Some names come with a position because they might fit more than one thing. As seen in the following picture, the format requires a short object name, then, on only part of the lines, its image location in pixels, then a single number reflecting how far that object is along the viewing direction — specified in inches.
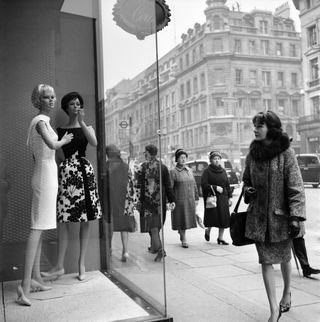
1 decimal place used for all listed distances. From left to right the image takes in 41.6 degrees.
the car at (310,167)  795.4
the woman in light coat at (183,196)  291.1
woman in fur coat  122.0
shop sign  127.5
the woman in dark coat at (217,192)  292.5
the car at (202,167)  757.9
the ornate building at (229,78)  2369.6
